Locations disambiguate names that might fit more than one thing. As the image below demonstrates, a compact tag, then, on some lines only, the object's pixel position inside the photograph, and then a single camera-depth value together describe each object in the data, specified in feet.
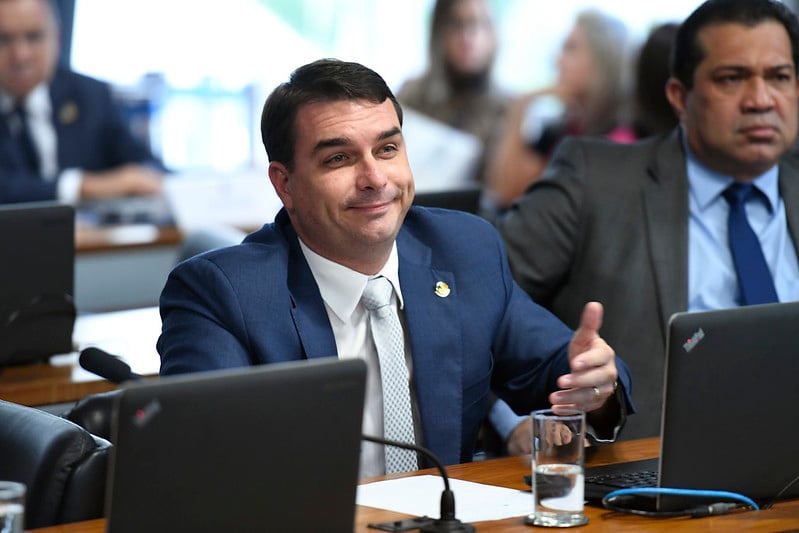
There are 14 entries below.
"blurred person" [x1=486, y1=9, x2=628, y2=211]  32.56
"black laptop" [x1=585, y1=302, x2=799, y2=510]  14.16
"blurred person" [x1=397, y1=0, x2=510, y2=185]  34.20
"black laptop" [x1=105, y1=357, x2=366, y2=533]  13.17
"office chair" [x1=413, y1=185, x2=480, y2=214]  17.78
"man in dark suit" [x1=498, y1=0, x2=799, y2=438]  17.44
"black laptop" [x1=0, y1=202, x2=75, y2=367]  17.46
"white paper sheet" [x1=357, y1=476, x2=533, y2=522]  14.34
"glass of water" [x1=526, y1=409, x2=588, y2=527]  14.12
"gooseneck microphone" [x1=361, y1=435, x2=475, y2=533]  14.01
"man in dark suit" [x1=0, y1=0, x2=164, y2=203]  30.41
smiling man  15.26
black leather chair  14.13
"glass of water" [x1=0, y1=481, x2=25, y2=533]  13.30
